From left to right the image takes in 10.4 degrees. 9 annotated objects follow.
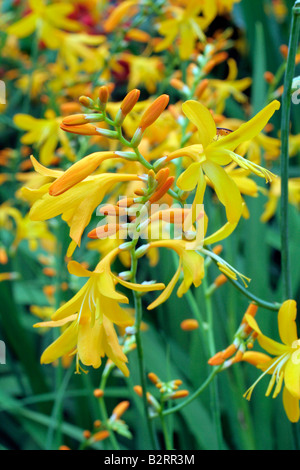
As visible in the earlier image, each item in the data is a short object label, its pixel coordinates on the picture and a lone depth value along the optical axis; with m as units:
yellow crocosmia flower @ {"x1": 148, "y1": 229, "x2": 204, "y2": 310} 0.69
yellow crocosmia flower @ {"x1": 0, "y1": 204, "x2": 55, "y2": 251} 1.01
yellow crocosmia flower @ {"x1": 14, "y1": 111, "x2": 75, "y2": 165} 0.94
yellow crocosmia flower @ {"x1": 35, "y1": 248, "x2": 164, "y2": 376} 0.69
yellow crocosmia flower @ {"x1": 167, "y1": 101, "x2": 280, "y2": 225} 0.68
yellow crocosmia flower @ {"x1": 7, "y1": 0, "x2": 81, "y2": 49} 1.26
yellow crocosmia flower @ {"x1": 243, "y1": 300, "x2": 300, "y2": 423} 0.70
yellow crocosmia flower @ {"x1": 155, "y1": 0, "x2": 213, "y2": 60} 1.05
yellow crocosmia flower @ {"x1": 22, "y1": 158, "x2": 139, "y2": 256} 0.69
